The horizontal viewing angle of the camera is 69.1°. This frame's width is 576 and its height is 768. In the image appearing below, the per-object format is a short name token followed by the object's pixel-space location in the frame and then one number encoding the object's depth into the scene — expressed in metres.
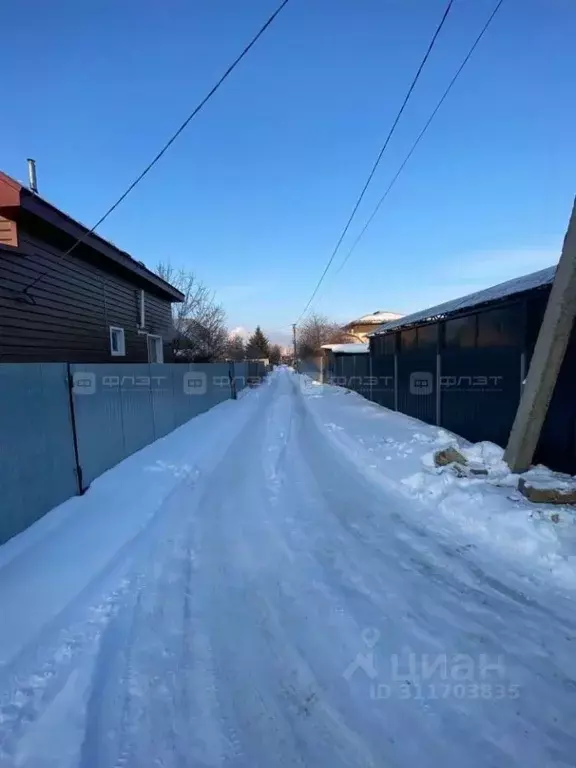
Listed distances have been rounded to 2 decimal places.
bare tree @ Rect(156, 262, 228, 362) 24.46
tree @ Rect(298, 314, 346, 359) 53.74
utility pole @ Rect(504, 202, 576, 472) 4.63
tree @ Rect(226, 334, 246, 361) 38.00
